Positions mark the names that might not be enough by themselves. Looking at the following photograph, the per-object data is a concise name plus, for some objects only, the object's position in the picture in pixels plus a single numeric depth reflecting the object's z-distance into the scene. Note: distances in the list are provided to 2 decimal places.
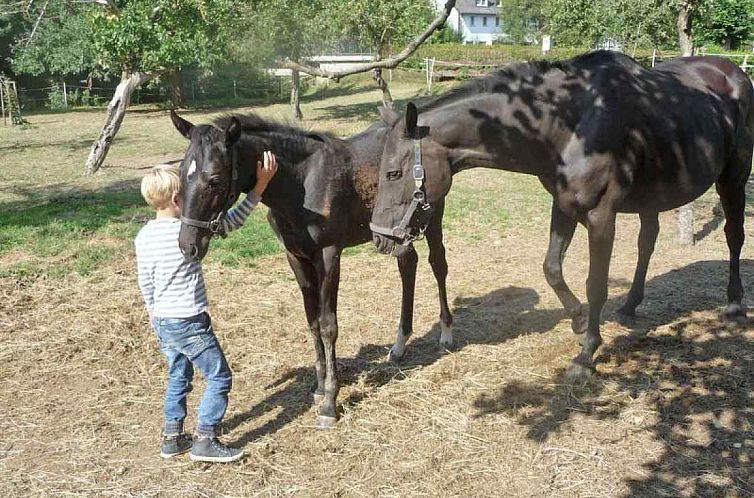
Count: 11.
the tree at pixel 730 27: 34.03
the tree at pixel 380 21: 17.59
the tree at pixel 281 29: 15.11
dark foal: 3.38
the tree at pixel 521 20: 60.75
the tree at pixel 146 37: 11.72
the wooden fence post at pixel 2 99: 22.89
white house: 75.01
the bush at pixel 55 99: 29.02
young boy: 3.31
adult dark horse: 3.82
